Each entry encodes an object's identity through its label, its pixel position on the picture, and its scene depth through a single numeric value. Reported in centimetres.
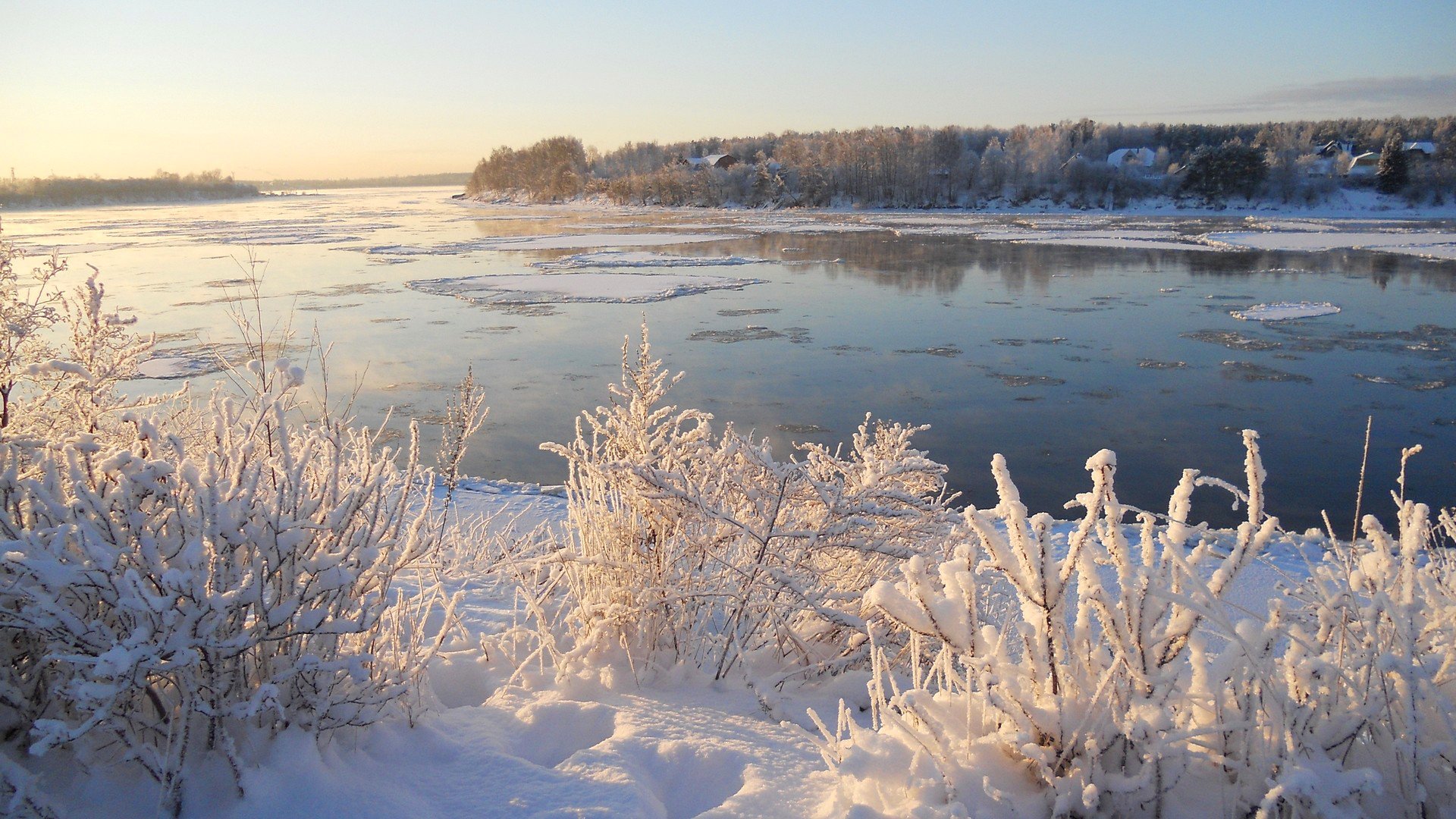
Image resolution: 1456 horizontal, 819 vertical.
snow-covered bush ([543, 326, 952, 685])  299
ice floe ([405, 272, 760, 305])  1814
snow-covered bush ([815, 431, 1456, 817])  161
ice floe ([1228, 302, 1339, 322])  1527
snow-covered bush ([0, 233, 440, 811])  185
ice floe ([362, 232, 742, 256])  2866
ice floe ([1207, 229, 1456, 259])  2540
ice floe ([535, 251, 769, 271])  2400
